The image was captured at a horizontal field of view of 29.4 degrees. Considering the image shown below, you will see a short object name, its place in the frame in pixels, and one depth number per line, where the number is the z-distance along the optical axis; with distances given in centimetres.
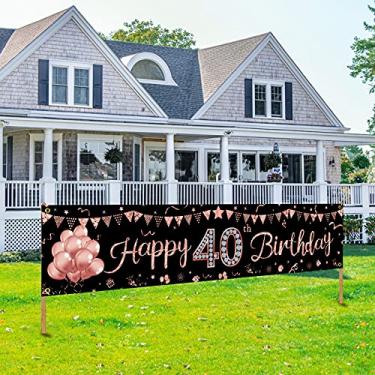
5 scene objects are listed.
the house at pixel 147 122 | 2152
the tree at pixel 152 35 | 4631
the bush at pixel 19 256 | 1851
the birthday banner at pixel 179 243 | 897
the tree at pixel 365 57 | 4128
